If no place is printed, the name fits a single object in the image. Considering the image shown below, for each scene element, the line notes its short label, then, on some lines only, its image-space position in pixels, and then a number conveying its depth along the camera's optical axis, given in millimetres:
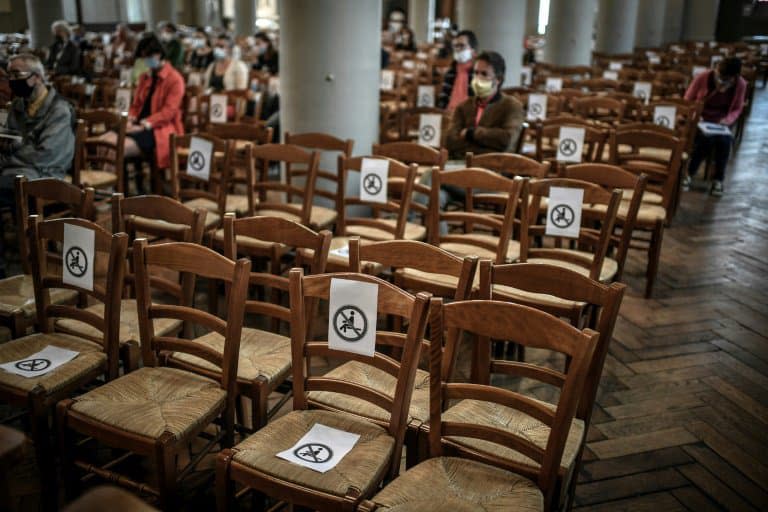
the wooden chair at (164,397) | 2289
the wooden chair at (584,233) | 3396
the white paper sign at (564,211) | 3367
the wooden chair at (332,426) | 2049
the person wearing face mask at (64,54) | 10852
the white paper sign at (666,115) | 5840
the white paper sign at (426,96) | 7078
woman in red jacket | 6012
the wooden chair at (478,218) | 3521
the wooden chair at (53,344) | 2531
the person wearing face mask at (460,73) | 6656
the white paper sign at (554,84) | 8289
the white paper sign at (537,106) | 6555
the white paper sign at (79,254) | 2740
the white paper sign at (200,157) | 4402
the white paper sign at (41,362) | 2662
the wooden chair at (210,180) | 4391
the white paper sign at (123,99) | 6641
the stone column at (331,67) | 5082
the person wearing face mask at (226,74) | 8281
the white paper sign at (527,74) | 9533
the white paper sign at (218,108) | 6316
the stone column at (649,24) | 17636
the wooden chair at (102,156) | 5152
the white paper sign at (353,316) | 2215
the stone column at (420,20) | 19500
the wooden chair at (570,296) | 2262
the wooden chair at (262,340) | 2617
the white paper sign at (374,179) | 3848
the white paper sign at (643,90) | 7599
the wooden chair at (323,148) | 4348
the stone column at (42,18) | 15883
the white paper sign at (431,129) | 5398
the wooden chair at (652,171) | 4469
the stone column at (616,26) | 14422
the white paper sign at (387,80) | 9125
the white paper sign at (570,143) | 4938
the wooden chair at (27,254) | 3143
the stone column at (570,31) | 11523
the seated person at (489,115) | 5035
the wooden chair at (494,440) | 1988
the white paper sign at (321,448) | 2141
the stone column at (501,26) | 8883
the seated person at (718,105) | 6992
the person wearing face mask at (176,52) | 10501
